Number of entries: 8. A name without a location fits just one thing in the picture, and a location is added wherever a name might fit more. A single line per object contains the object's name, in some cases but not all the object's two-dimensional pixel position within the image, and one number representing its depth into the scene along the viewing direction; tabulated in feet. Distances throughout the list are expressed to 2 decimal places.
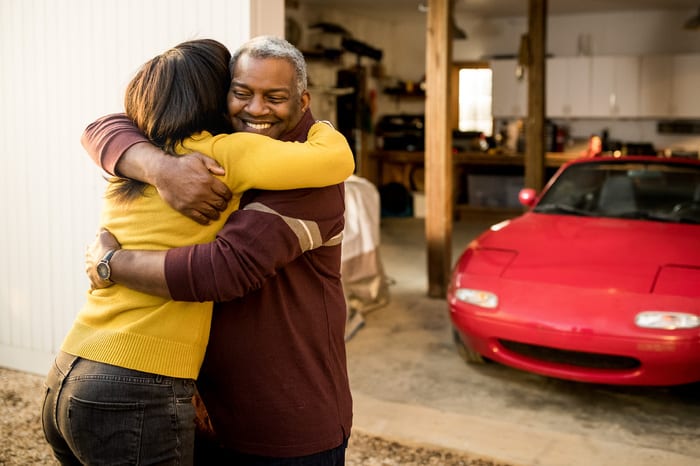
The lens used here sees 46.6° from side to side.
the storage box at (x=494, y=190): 41.06
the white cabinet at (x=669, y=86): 39.22
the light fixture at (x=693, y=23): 34.37
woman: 5.04
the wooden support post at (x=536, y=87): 29.04
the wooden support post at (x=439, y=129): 22.63
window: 46.11
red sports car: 13.20
